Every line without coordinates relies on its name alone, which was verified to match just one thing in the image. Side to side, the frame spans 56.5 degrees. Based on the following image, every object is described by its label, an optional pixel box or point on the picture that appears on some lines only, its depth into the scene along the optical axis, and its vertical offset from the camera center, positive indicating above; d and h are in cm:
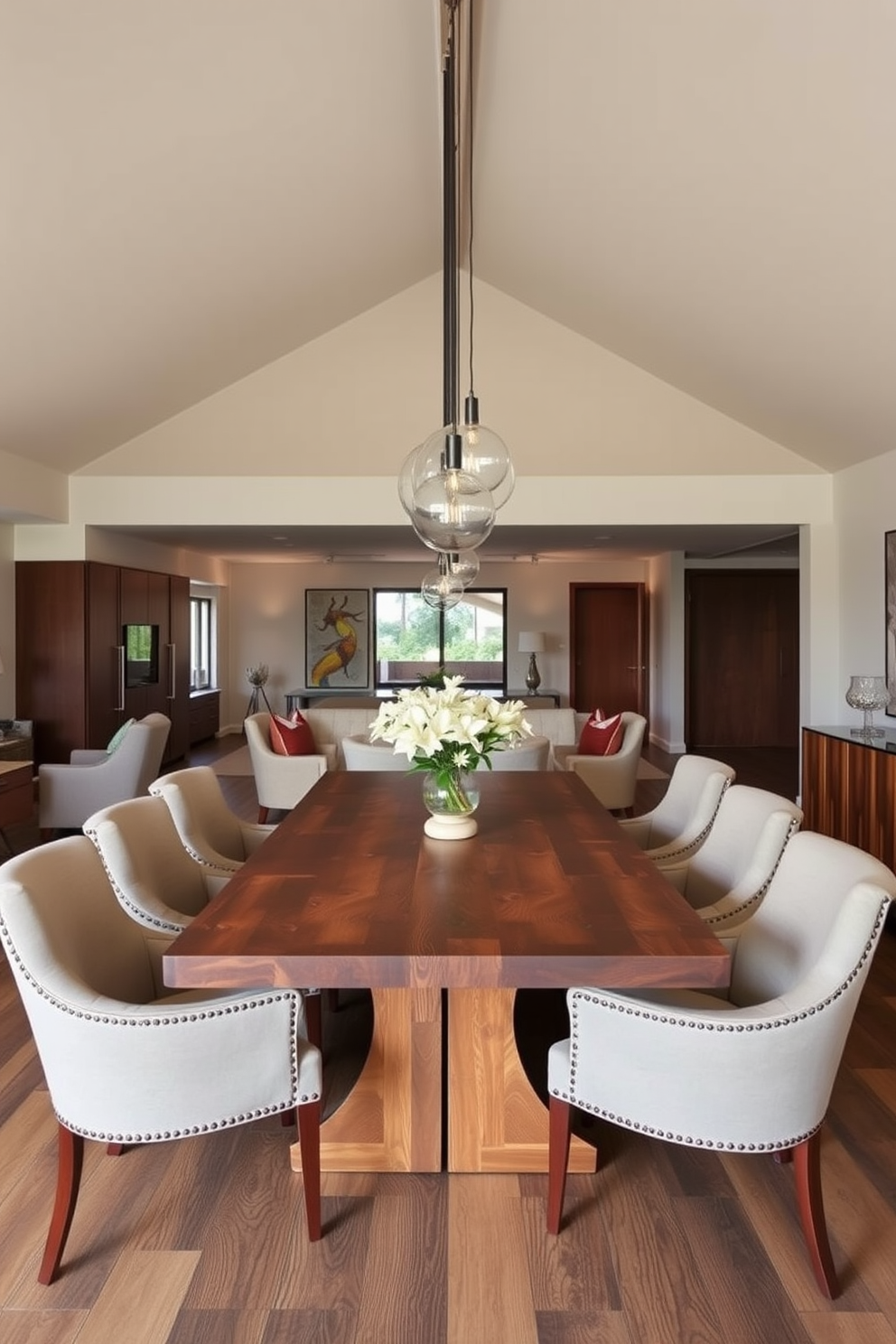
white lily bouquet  225 -18
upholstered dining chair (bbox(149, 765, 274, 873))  271 -55
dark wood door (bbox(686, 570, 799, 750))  962 +5
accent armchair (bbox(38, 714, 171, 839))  502 -71
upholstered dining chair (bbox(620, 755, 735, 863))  288 -55
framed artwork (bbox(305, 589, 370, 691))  1070 +32
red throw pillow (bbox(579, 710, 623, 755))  557 -49
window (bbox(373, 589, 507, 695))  1077 +34
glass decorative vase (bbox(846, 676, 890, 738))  438 -18
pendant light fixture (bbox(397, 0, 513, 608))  234 +58
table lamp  999 +26
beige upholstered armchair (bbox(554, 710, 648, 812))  543 -70
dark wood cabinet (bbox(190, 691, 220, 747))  920 -58
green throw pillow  513 -46
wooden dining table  157 -55
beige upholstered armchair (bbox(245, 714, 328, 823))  557 -74
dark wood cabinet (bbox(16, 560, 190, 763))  641 +9
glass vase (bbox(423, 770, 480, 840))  240 -40
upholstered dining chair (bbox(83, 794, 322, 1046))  222 -59
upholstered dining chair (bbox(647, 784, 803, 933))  231 -58
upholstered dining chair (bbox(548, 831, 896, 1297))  162 -79
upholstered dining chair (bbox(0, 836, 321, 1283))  165 -79
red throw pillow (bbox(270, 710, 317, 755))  575 -51
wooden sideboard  389 -65
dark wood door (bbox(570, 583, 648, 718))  1064 +21
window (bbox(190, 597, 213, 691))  996 +26
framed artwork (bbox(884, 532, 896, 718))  486 +40
